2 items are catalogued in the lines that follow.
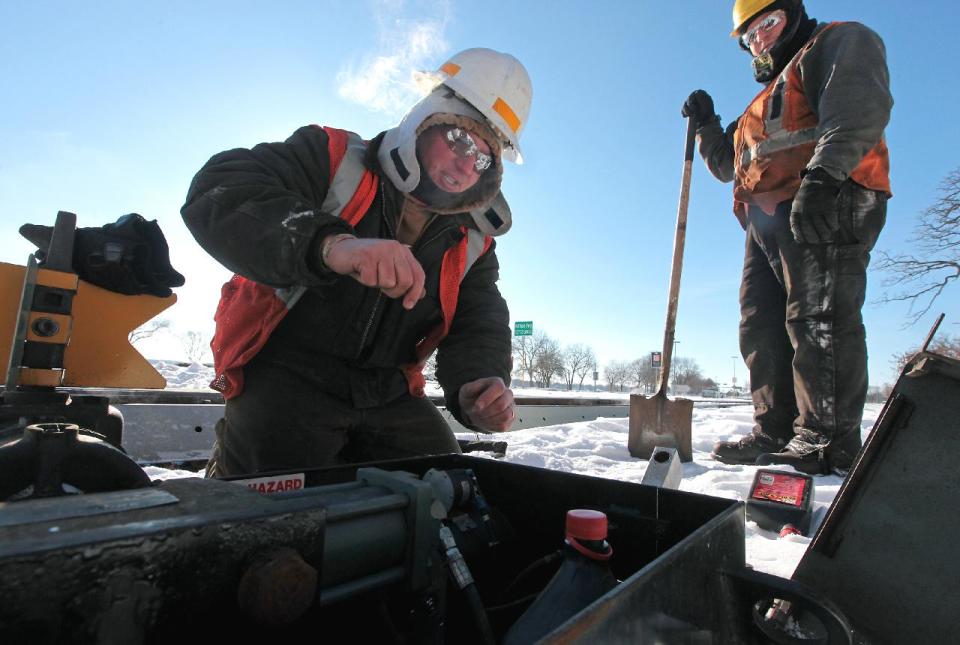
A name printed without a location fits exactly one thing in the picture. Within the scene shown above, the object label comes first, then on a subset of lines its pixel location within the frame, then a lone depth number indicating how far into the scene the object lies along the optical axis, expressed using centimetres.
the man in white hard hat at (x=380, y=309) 186
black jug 70
